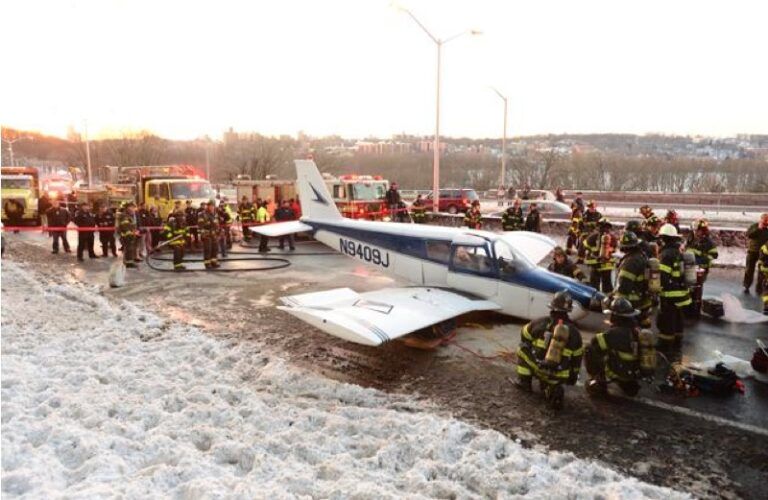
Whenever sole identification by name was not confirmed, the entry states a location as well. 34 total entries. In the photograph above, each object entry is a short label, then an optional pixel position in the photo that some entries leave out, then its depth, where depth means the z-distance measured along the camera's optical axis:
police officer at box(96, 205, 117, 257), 18.78
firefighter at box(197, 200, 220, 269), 16.70
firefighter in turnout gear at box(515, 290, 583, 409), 6.79
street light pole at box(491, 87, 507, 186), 32.88
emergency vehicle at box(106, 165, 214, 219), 22.56
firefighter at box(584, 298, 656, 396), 7.15
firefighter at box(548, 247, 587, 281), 11.49
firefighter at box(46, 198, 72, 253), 18.91
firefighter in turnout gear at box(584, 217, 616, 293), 12.62
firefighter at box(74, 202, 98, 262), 18.55
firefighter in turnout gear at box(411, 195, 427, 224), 23.03
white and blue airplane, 8.41
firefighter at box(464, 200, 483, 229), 20.52
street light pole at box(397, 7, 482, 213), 24.70
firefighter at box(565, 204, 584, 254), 17.47
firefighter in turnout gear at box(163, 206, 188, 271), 16.19
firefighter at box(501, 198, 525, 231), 19.31
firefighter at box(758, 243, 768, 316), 11.17
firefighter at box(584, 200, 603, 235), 15.51
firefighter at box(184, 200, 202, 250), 19.32
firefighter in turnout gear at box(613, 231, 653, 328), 8.83
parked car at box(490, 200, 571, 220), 27.66
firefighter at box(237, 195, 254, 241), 22.58
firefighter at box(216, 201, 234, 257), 18.69
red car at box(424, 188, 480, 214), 32.59
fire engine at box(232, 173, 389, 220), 24.05
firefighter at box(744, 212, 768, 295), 12.93
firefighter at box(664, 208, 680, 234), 13.07
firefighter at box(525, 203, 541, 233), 18.92
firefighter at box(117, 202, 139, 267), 16.55
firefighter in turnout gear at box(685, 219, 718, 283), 12.11
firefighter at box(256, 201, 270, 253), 22.23
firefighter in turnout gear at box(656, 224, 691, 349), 9.16
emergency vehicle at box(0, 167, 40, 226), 26.81
